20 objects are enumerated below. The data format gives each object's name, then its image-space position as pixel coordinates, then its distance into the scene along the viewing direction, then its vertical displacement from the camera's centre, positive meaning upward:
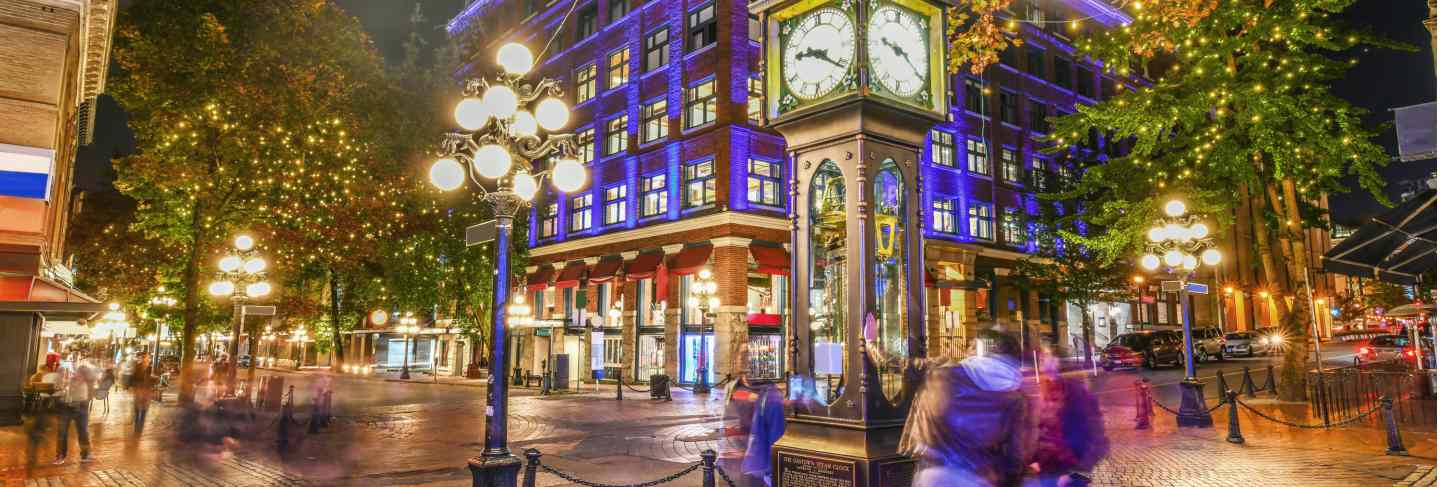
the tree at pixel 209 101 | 21.64 +6.63
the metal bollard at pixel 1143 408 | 15.57 -1.15
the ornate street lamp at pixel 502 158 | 7.20 +1.85
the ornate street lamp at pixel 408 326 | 43.28 +1.11
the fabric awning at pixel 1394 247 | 8.00 +1.12
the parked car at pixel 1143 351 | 34.34 -0.18
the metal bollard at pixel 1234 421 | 13.45 -1.22
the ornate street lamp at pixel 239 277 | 20.00 +1.71
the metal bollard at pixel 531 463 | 7.39 -1.04
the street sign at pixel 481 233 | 7.72 +1.08
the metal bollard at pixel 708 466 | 7.18 -1.03
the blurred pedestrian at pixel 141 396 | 18.42 -1.09
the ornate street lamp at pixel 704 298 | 29.88 +1.79
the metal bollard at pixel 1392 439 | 11.45 -1.29
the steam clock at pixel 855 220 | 5.79 +0.95
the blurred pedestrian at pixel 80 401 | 13.38 -0.91
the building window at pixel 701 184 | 32.78 +6.49
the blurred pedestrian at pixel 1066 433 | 5.27 -0.56
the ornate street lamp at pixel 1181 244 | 16.36 +2.23
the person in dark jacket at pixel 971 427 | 4.19 -0.41
